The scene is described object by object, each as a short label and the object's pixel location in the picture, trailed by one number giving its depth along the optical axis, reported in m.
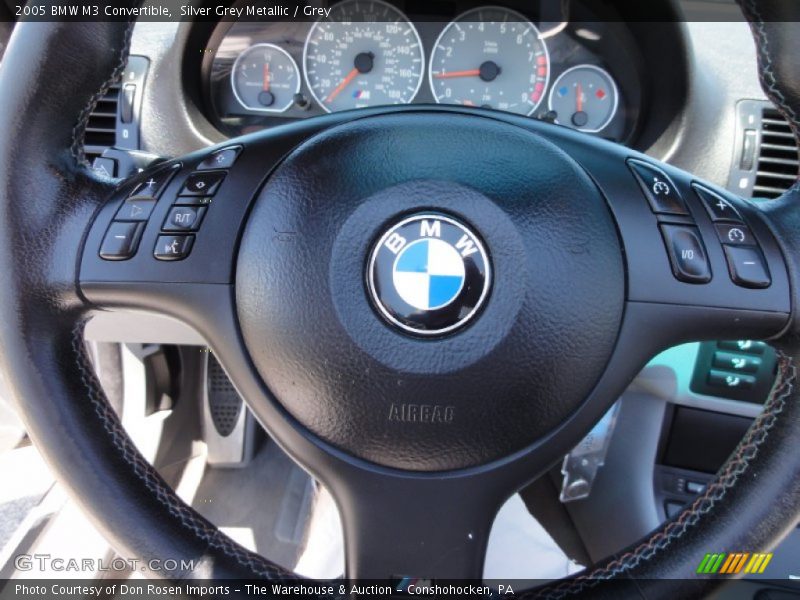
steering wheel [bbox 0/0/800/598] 0.21
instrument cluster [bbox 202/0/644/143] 0.52
